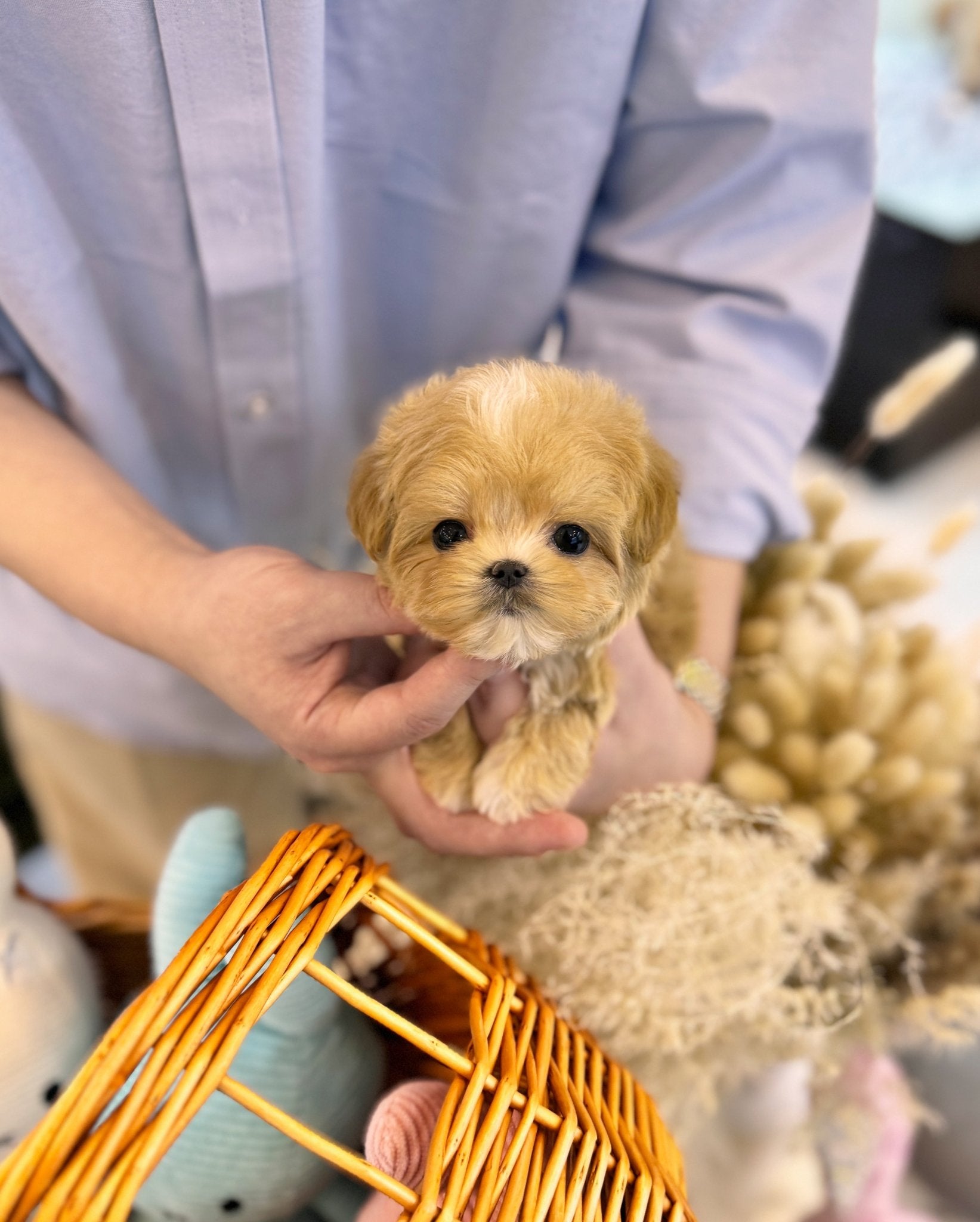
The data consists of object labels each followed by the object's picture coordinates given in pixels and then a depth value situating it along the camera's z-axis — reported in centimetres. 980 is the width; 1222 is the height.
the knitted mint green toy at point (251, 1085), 62
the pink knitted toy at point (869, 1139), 80
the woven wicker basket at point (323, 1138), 41
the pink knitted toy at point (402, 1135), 53
